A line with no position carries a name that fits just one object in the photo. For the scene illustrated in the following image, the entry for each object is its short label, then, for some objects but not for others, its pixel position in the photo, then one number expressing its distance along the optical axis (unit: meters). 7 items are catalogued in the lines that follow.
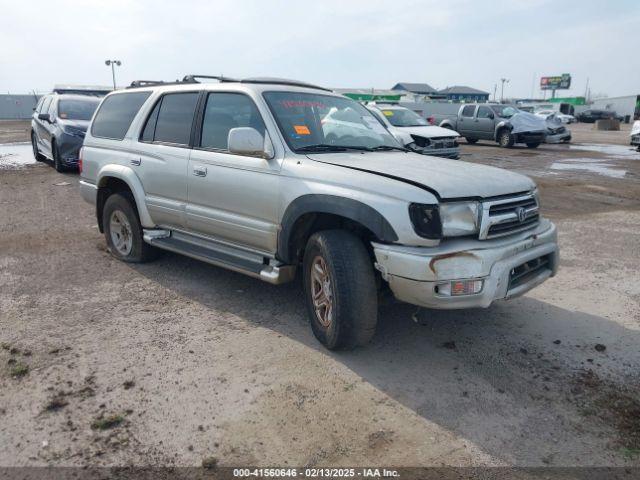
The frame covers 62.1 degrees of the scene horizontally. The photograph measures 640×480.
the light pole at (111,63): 49.12
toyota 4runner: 3.40
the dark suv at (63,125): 12.07
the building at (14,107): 51.31
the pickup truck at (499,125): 21.27
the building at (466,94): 82.88
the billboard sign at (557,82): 104.94
